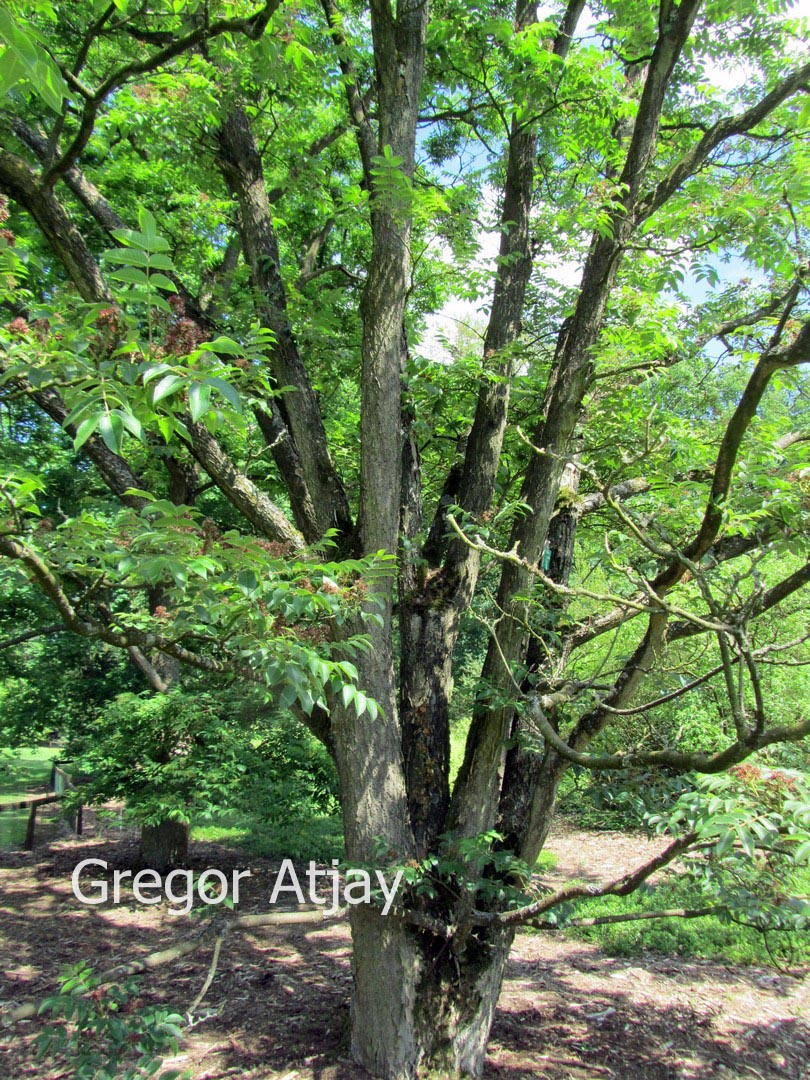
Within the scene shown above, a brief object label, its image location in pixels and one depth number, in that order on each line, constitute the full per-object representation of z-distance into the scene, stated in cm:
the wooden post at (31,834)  827
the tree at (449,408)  225
